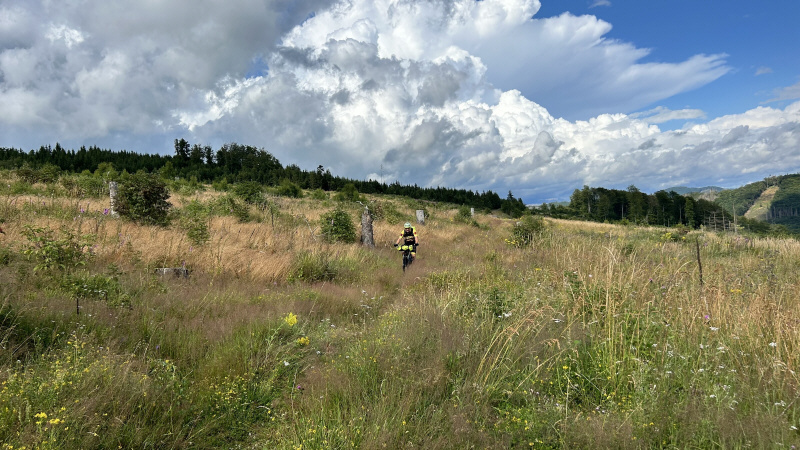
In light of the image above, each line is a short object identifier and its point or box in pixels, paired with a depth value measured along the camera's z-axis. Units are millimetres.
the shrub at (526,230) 14461
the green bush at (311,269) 8243
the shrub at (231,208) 14620
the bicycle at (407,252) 11102
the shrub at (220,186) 34981
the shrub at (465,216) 28625
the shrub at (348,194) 35375
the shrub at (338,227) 13485
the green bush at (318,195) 36406
